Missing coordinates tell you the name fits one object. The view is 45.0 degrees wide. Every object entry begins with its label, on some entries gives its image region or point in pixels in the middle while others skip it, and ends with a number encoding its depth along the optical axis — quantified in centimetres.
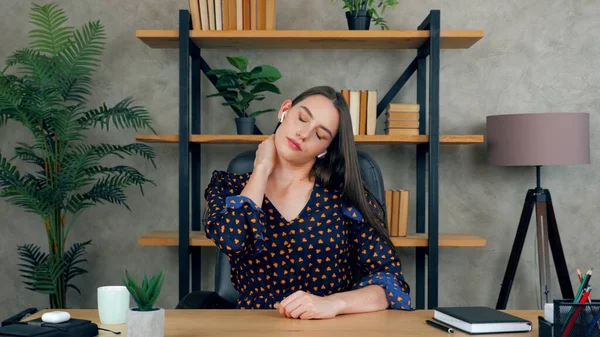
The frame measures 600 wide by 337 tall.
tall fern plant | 323
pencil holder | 129
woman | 200
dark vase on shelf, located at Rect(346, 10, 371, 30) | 330
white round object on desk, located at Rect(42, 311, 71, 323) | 143
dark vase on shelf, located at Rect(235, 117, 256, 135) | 335
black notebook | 147
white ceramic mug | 155
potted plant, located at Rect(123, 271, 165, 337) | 133
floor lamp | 316
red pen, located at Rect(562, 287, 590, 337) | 130
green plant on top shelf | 330
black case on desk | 134
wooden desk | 147
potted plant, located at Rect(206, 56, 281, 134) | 326
